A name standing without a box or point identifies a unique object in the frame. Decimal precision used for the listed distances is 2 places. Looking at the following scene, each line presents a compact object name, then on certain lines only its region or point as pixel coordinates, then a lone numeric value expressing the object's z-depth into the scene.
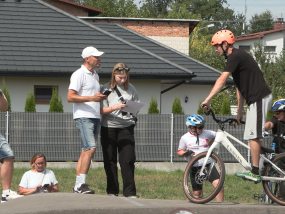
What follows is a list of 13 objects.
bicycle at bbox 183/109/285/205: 12.75
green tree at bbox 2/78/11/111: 31.29
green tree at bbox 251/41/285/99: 61.69
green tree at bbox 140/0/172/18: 156.15
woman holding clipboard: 14.87
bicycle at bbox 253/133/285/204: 12.84
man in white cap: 14.15
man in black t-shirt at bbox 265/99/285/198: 14.93
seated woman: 14.81
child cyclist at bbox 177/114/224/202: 14.82
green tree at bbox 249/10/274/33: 168.37
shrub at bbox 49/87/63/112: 31.44
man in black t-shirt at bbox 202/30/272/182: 12.55
